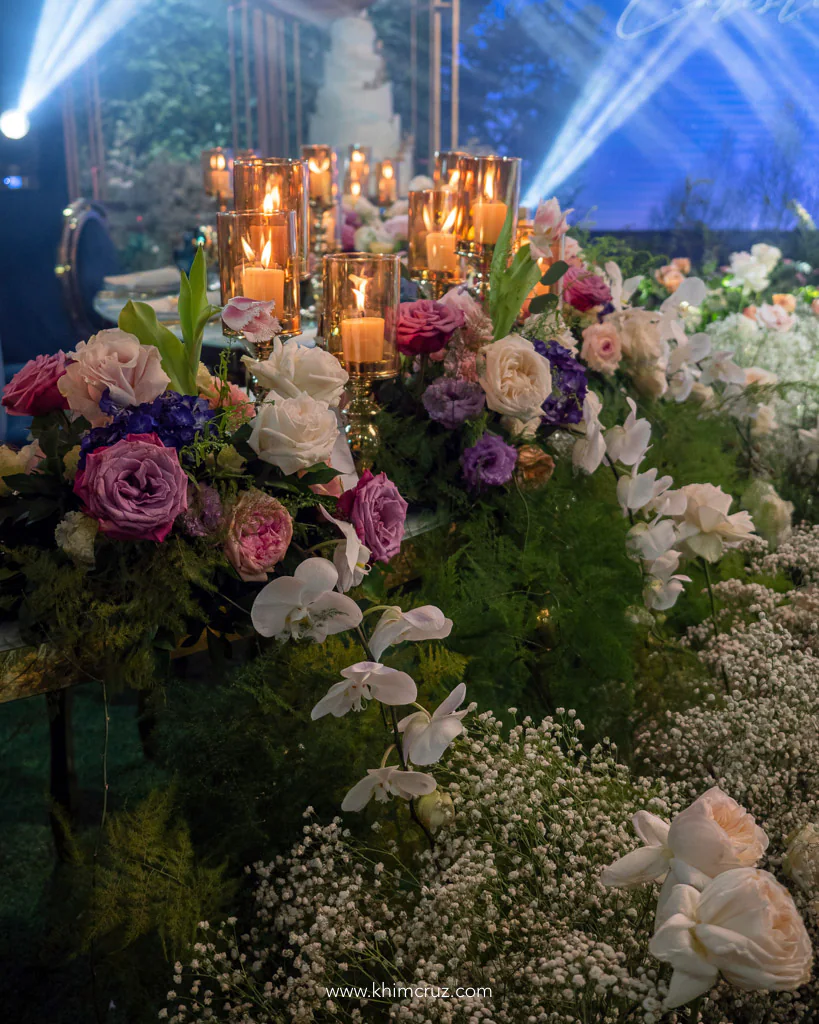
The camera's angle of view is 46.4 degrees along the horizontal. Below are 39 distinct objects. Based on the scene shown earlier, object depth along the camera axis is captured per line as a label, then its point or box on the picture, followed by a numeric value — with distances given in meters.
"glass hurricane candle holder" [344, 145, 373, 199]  3.86
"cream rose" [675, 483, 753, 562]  1.33
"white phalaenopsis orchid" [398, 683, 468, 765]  0.89
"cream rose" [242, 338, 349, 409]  1.04
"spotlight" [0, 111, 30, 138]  4.99
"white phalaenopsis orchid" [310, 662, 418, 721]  0.89
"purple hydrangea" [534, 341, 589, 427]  1.41
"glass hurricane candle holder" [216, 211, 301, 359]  1.29
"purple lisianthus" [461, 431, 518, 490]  1.34
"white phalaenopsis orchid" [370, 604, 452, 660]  0.90
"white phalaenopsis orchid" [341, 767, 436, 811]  0.90
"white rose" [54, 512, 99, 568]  0.95
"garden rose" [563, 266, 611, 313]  1.67
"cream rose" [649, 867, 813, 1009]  0.65
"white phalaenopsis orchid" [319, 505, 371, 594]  0.99
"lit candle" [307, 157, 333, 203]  2.81
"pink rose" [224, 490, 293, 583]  0.99
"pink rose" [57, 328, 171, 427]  1.00
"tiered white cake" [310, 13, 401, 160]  6.42
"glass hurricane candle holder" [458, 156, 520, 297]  1.67
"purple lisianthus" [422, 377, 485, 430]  1.34
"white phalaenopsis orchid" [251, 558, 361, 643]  0.92
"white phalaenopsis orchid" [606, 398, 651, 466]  1.34
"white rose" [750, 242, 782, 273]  3.04
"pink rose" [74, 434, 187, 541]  0.91
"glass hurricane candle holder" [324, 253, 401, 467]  1.27
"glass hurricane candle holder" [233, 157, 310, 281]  1.52
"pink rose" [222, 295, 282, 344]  1.04
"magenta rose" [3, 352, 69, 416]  1.06
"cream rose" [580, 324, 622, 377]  1.62
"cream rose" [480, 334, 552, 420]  1.29
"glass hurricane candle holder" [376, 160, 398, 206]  3.95
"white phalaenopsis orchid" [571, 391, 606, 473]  1.34
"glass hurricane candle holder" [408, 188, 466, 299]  1.72
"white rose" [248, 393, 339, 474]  0.99
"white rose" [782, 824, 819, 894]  0.88
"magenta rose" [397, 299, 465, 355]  1.34
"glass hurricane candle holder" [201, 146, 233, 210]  3.34
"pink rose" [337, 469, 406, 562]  1.04
